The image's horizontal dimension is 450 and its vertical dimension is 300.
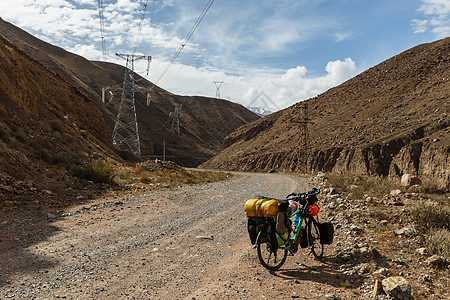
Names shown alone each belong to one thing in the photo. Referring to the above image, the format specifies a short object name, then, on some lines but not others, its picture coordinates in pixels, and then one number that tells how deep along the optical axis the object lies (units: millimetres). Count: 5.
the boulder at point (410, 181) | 17138
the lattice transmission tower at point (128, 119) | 43875
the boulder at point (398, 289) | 4171
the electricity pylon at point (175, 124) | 103062
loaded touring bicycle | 5402
